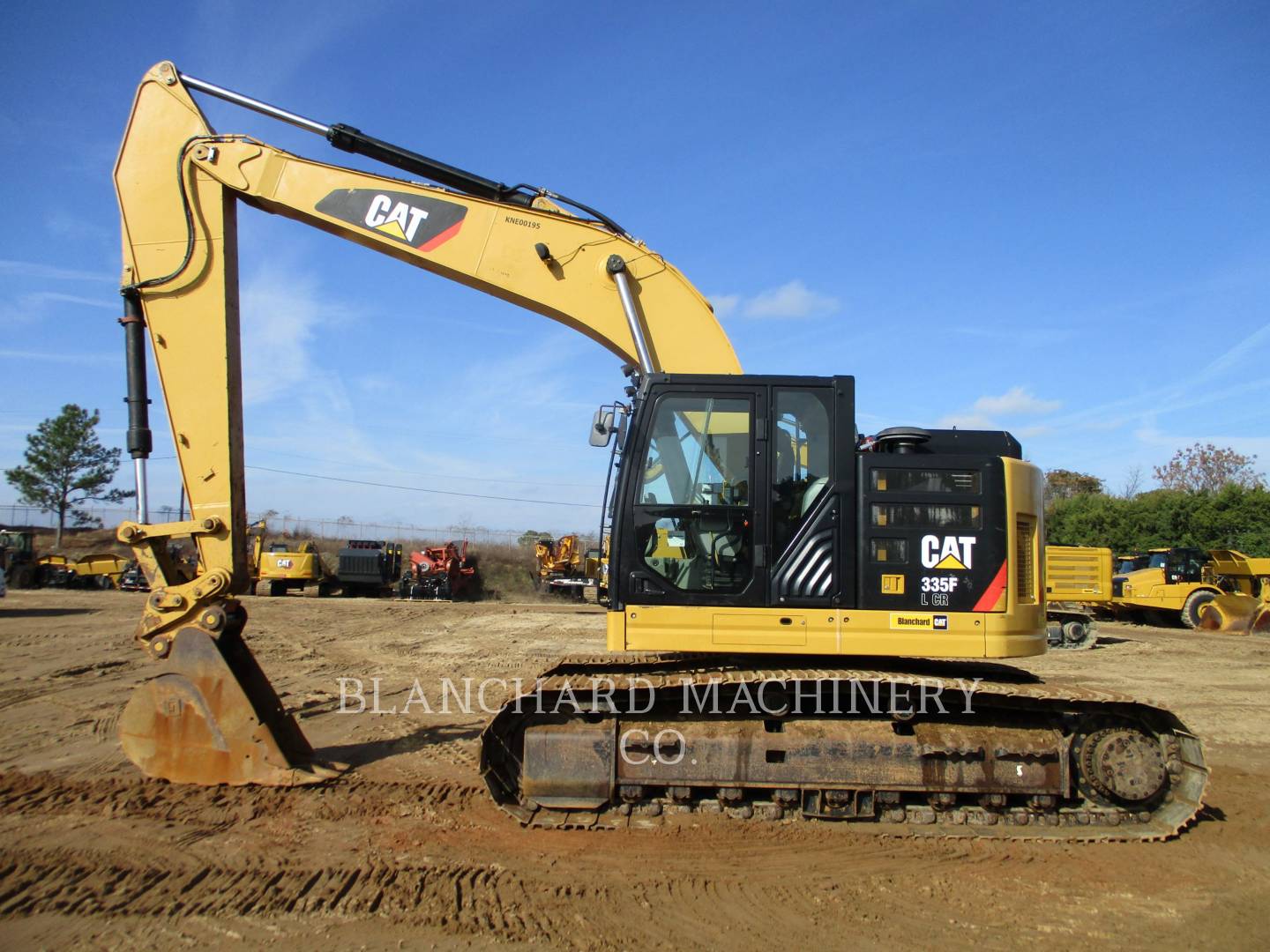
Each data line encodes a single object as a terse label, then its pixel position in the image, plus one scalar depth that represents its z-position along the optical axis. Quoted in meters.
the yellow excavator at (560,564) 31.89
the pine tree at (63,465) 45.88
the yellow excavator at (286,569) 29.19
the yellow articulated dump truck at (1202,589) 21.03
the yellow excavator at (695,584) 5.17
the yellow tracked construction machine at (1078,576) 20.58
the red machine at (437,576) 29.53
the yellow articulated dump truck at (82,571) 30.69
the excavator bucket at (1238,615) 20.67
